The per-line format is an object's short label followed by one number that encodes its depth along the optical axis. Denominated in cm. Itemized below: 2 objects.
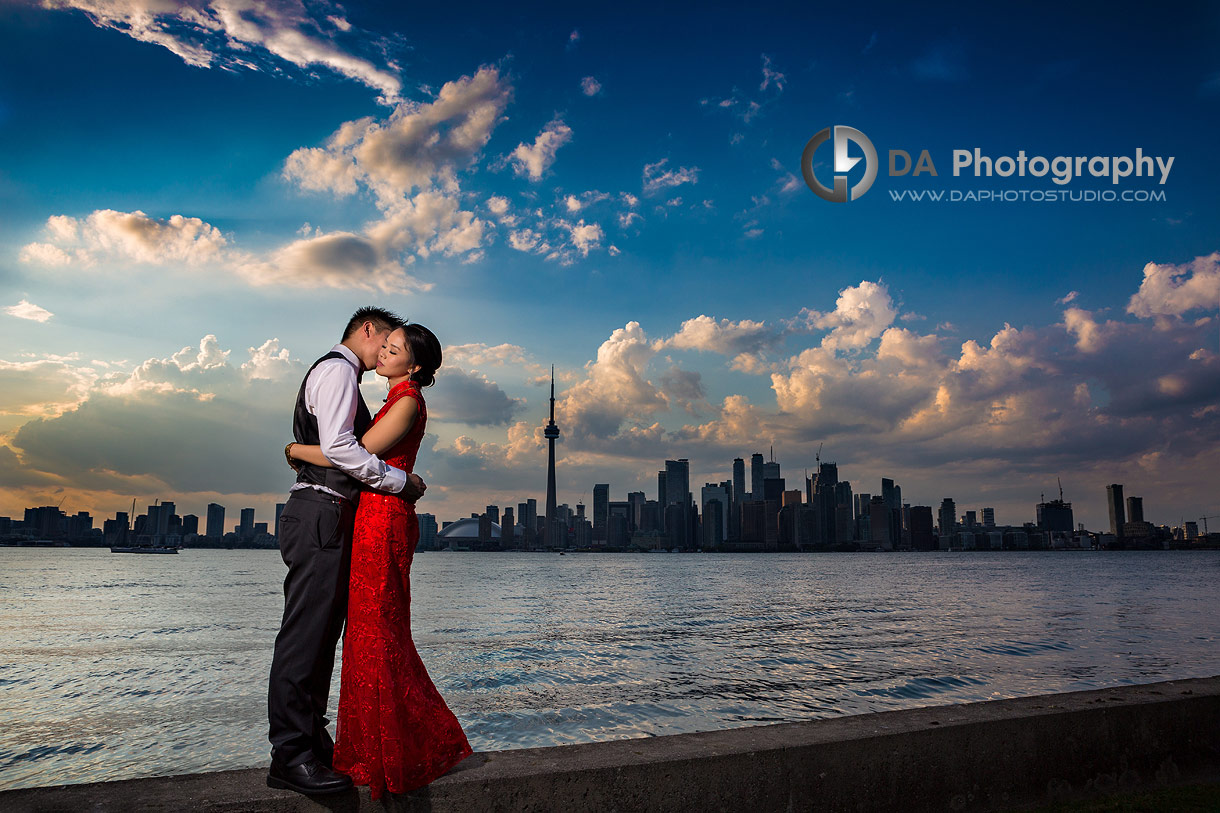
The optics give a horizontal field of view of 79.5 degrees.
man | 308
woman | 306
